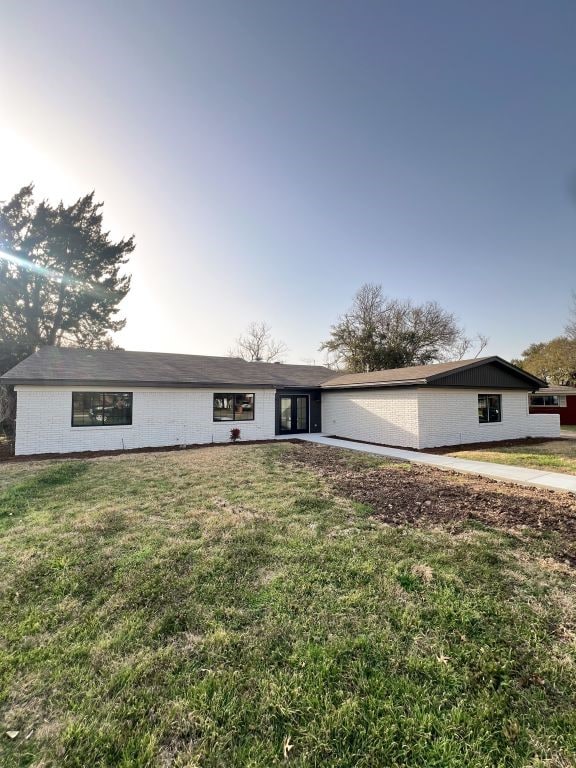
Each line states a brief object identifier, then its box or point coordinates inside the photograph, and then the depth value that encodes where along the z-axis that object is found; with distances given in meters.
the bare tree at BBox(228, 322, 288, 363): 42.84
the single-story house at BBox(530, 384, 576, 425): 23.52
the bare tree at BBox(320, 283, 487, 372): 31.44
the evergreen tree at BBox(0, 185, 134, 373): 22.11
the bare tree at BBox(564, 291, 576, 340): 27.06
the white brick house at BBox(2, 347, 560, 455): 11.95
